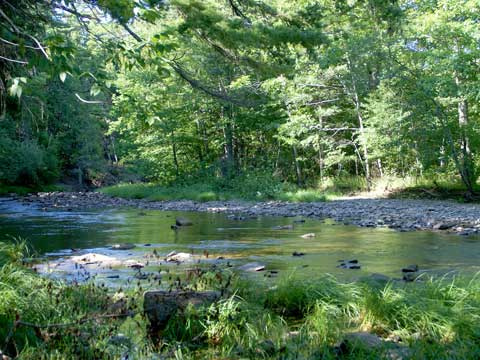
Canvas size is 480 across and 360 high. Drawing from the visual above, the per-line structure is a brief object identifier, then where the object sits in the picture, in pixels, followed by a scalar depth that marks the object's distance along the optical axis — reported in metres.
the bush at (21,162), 29.47
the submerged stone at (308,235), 11.15
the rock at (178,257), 8.04
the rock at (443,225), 11.86
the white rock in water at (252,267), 7.24
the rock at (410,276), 6.35
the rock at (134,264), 7.47
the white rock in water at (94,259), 7.93
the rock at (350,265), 7.40
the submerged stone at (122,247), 9.73
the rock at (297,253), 8.69
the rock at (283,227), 12.98
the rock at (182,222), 14.05
